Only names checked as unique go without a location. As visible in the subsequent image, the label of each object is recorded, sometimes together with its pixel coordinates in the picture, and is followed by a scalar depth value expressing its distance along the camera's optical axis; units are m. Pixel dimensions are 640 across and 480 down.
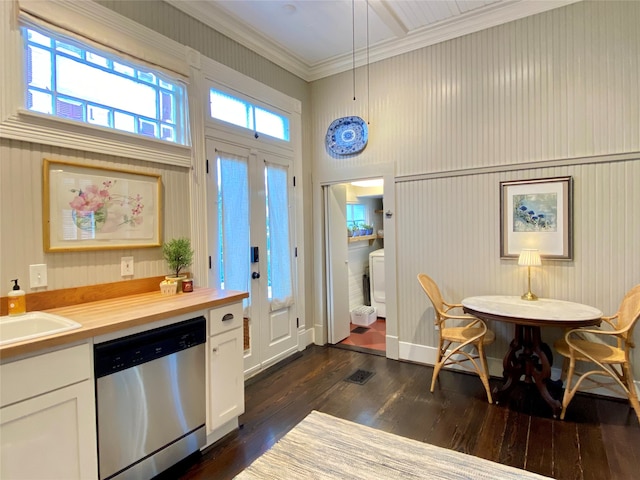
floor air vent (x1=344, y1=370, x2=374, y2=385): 3.15
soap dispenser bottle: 1.76
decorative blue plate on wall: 3.82
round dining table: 2.39
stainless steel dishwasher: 1.68
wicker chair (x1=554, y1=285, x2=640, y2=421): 2.32
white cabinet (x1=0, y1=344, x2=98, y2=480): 1.35
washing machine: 5.31
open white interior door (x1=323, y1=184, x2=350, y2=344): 4.18
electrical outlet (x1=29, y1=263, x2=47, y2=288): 1.89
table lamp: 2.78
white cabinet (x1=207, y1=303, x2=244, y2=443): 2.19
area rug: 1.90
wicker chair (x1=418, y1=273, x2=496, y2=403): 2.77
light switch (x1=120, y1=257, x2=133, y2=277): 2.30
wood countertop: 1.42
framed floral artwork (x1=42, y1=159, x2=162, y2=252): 1.98
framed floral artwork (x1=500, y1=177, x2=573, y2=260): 2.84
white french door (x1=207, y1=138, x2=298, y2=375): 3.01
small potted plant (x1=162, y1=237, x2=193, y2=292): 2.49
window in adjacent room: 5.50
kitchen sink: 1.67
